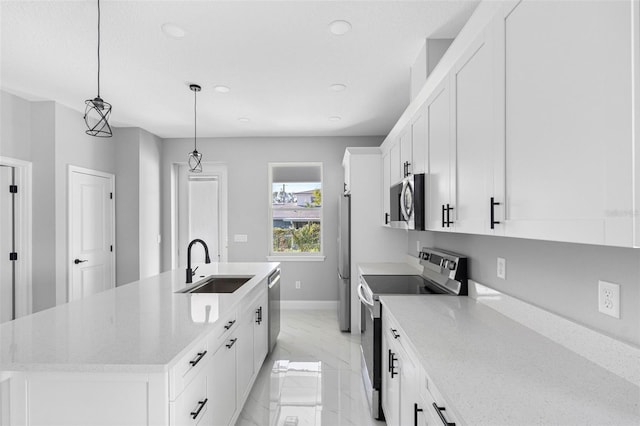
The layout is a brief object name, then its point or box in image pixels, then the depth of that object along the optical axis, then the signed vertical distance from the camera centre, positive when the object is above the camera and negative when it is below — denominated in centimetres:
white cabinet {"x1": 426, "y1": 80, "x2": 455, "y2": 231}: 174 +29
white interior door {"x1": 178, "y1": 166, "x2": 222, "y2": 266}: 534 +3
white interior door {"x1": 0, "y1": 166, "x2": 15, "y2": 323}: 333 -32
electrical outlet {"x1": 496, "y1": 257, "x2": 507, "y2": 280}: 177 -31
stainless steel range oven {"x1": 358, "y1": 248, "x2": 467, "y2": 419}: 218 -58
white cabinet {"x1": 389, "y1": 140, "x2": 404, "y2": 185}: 299 +46
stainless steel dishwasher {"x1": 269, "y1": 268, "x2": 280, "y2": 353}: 321 -98
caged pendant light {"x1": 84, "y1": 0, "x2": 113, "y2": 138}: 418 +123
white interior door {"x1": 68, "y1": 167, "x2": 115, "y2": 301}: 392 -24
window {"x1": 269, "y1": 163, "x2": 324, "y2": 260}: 519 +5
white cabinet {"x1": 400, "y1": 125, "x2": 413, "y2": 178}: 258 +50
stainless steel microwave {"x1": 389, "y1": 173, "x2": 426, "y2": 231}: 218 +7
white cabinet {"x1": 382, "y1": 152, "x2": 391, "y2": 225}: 351 +30
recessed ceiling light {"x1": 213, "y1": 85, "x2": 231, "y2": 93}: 325 +124
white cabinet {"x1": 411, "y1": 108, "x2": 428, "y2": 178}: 219 +49
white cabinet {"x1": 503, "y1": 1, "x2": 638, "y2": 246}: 75 +25
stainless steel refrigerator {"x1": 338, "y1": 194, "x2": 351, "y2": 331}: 398 -57
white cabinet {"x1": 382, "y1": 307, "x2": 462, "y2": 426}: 113 -76
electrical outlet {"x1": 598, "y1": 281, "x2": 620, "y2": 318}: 107 -29
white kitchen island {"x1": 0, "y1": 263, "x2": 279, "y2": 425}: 121 -59
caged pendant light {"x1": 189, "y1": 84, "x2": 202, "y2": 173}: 321 +123
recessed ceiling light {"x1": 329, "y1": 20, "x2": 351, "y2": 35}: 217 +125
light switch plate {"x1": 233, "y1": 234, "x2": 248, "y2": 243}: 517 -40
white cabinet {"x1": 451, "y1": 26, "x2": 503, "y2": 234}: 130 +34
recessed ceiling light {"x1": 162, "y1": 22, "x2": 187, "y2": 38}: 221 +125
